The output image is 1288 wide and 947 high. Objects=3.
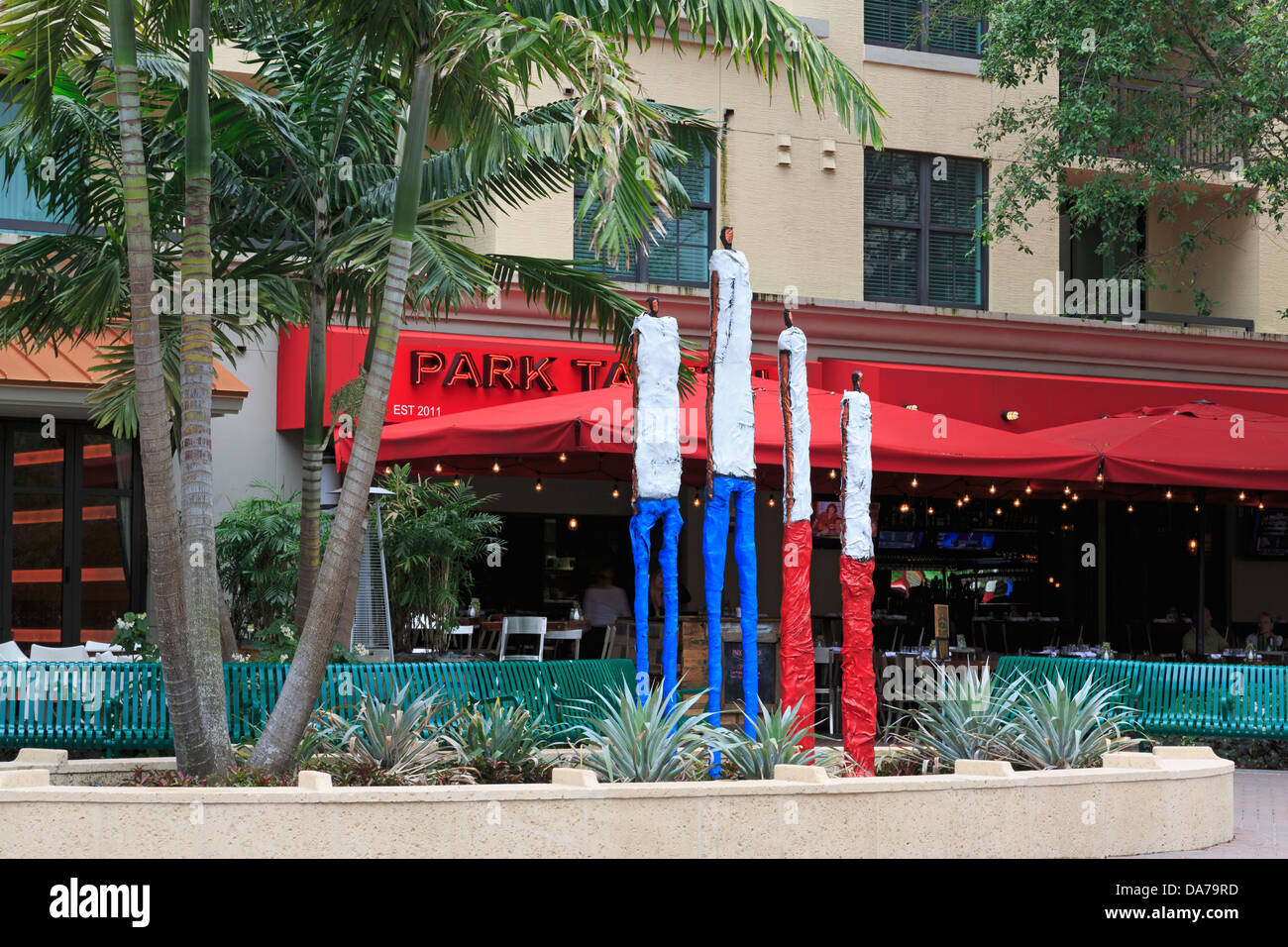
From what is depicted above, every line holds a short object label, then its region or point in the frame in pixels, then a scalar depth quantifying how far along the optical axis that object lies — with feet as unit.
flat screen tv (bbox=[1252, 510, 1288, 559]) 76.02
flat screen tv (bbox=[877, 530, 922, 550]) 71.61
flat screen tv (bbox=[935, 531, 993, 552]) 72.59
